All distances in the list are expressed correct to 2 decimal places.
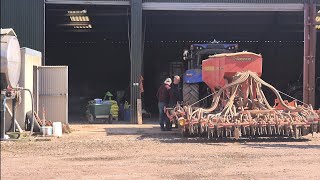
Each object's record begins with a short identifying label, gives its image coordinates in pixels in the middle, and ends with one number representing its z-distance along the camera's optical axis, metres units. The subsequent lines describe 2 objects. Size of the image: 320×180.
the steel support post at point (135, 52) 18.03
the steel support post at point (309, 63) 18.33
